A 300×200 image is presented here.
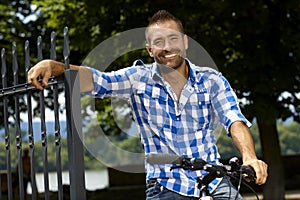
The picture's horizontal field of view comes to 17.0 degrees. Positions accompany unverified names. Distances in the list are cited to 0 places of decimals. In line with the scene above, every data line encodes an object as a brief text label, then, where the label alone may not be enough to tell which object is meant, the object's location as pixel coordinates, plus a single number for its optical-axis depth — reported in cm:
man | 523
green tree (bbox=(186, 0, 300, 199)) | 1764
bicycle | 447
